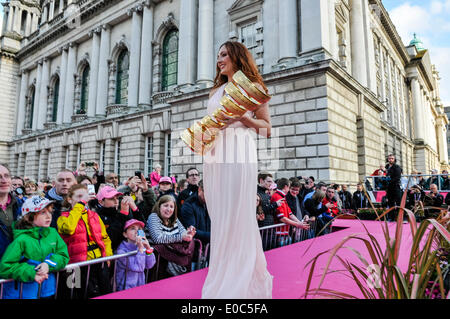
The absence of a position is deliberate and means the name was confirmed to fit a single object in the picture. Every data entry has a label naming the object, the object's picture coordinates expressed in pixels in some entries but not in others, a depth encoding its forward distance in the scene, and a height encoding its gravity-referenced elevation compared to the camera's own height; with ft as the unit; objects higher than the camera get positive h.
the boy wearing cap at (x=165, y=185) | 23.03 -0.17
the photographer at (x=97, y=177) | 30.18 +0.60
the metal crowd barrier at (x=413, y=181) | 41.47 +0.64
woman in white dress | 7.96 -0.59
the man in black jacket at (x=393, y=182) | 32.58 +0.36
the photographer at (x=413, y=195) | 36.94 -1.27
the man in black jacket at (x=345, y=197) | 40.83 -1.79
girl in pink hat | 12.01 -3.46
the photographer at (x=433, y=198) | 35.60 -1.58
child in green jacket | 8.68 -2.34
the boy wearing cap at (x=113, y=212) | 13.21 -1.44
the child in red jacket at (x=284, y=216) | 19.44 -2.26
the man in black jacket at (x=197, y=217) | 15.10 -1.86
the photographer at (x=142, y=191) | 20.30 -0.61
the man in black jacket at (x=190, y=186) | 20.85 -0.21
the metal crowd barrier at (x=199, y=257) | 10.11 -3.67
